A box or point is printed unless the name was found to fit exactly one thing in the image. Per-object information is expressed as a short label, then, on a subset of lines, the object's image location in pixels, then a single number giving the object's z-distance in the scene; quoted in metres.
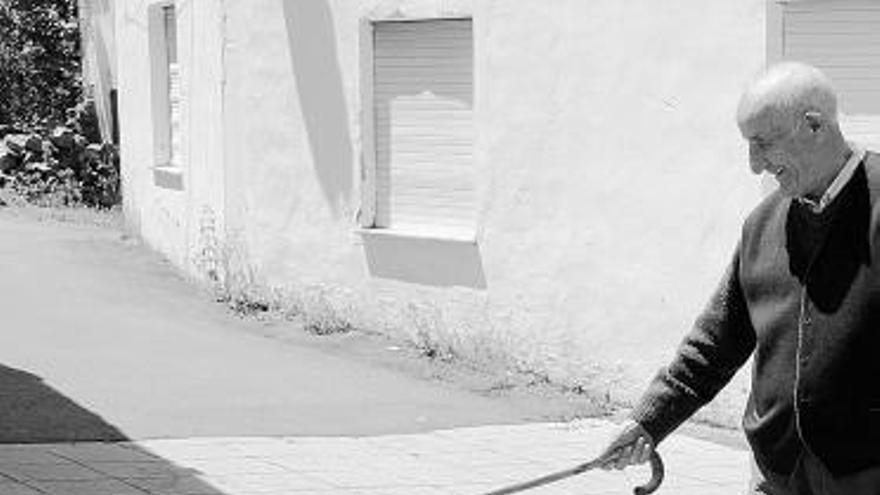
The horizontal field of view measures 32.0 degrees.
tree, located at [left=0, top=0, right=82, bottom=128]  23.17
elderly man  3.48
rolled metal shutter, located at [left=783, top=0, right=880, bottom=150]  8.05
